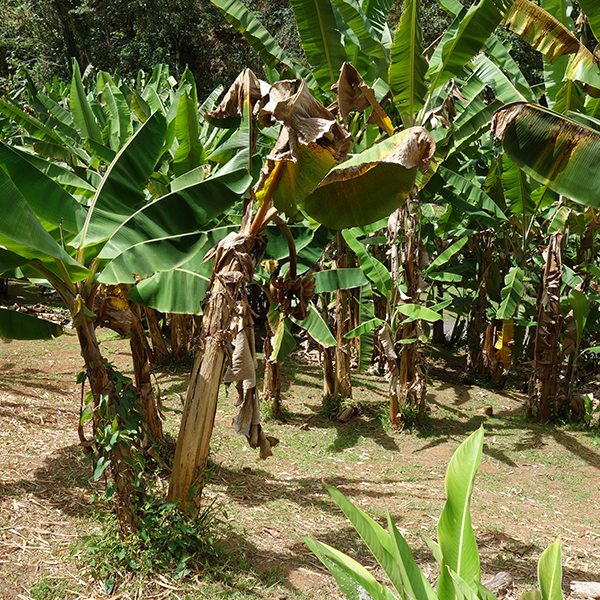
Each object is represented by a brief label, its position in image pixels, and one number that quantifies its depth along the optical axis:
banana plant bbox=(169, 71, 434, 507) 2.96
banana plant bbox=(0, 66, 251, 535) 2.78
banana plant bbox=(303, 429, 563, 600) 1.84
